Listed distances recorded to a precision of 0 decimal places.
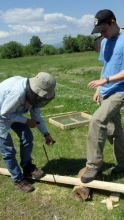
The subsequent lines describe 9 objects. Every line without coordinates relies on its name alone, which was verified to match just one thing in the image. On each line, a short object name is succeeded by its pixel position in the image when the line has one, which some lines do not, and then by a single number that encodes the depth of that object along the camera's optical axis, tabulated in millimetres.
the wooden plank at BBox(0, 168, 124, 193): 3906
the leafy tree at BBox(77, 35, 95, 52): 66788
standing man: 3938
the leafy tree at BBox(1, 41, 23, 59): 74750
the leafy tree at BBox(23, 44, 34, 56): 82975
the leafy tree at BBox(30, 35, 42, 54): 87688
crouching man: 3701
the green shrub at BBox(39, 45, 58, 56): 74331
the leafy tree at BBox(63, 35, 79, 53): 72500
